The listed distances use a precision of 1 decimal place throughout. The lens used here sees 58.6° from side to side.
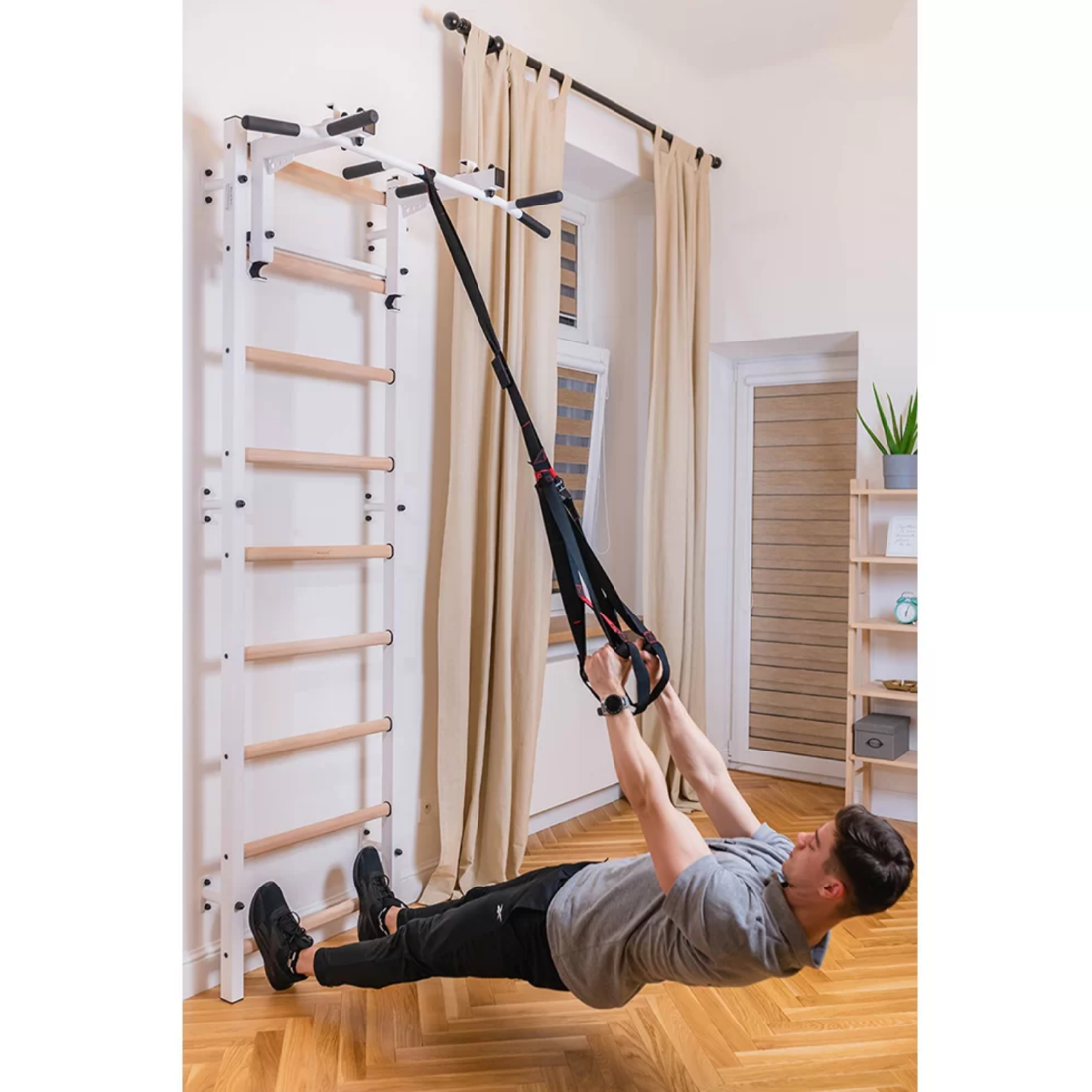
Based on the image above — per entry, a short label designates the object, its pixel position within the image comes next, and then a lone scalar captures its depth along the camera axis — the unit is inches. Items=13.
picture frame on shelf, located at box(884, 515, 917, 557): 151.3
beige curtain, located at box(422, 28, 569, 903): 121.6
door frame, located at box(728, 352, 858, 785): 187.3
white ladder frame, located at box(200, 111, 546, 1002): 94.8
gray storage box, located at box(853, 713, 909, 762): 147.8
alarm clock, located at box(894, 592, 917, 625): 152.0
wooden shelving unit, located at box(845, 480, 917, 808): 150.7
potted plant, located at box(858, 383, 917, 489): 149.3
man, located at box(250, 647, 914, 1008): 69.2
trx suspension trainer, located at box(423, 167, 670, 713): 91.6
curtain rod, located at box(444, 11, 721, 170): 121.6
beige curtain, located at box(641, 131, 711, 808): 162.6
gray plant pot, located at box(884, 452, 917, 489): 149.6
